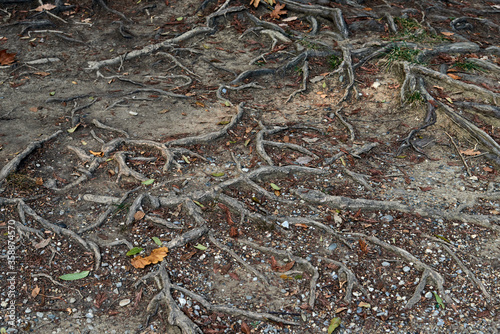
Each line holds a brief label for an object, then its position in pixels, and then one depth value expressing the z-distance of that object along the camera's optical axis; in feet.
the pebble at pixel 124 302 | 11.84
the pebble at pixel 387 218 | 14.61
